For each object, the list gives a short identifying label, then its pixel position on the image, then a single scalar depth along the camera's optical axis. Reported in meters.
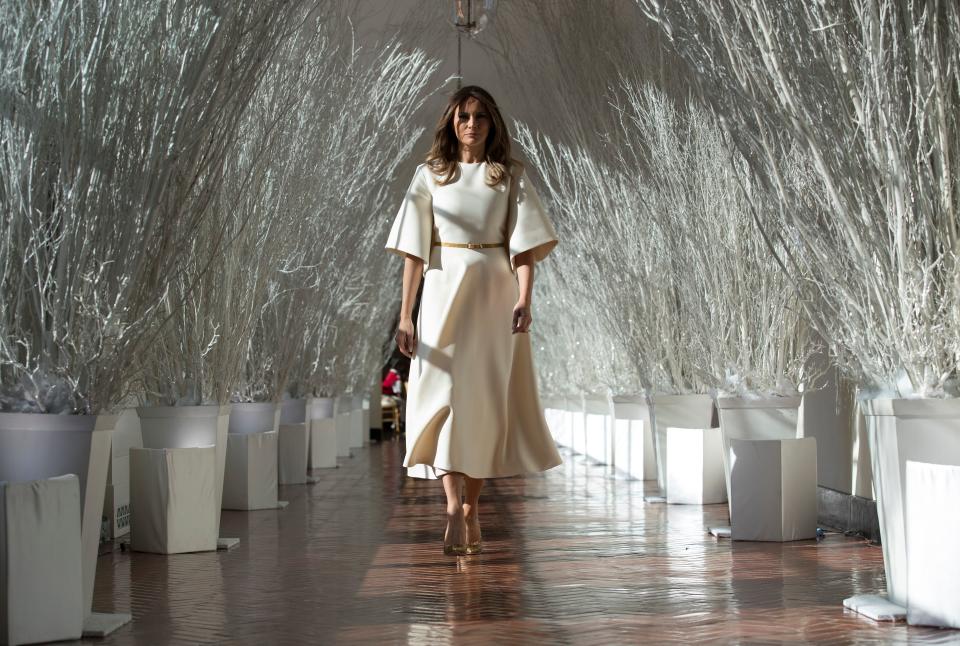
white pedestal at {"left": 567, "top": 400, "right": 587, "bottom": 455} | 11.00
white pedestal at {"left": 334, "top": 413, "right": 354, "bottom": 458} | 10.88
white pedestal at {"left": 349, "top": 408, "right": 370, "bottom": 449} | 12.75
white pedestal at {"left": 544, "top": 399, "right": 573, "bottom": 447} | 12.59
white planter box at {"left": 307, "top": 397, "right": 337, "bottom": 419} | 9.45
